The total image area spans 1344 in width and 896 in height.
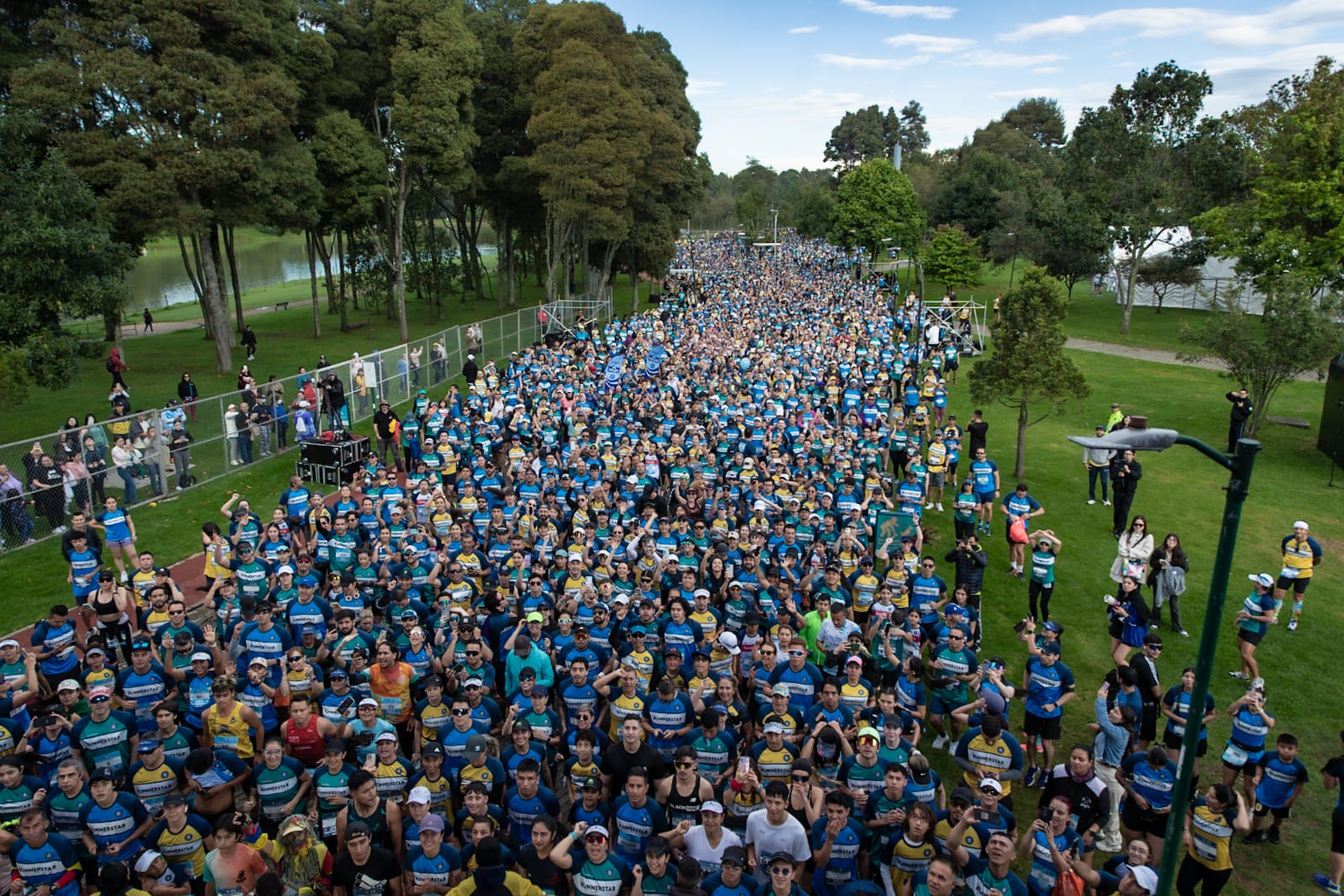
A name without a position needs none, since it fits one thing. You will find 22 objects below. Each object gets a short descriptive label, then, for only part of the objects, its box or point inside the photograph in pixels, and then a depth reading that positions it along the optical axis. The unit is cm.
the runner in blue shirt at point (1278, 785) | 719
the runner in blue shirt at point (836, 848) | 569
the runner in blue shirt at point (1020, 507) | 1294
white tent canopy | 4188
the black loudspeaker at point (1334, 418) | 1988
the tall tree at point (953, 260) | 4300
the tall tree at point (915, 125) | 12781
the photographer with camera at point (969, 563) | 1072
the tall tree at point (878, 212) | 5391
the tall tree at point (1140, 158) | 3972
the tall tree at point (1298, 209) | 2497
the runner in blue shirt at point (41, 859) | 560
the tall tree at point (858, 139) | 11081
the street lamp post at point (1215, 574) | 408
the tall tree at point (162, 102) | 2031
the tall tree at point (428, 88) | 3014
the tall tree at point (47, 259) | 1550
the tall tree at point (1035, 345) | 1761
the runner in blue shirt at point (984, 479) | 1425
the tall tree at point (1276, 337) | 1909
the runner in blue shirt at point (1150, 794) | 651
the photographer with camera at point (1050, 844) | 565
